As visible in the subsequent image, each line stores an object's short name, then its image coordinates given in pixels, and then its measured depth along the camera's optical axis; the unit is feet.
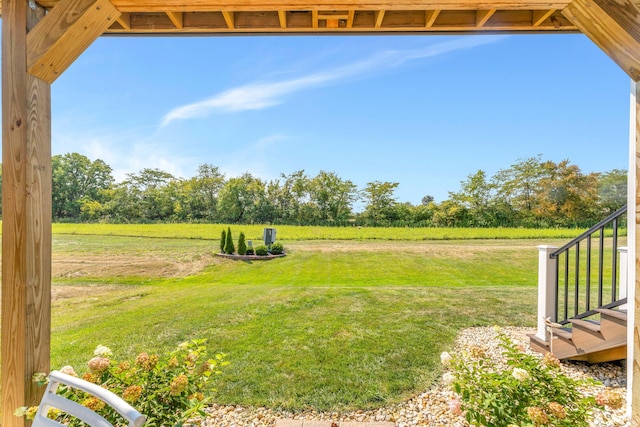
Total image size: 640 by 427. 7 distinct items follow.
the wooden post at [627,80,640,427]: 3.47
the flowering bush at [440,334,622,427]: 3.31
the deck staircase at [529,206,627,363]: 5.79
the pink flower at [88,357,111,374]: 3.64
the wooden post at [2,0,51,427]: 3.51
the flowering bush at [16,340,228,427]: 3.40
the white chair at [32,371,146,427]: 2.13
